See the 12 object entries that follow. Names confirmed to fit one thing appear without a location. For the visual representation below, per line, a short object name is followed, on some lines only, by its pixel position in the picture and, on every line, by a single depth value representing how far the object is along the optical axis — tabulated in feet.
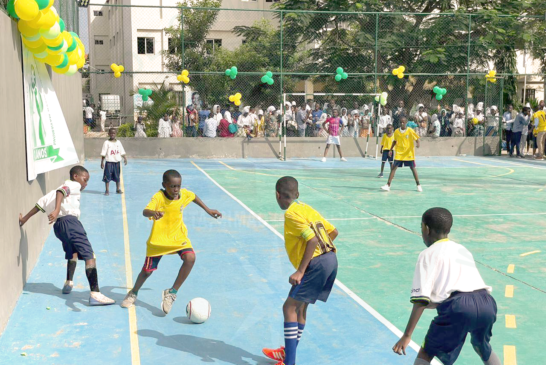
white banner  26.37
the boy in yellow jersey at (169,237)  21.16
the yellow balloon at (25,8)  23.13
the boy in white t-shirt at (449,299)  13.25
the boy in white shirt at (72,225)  22.29
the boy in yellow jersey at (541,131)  79.10
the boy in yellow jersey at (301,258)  16.49
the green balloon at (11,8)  23.50
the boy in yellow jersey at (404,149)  51.55
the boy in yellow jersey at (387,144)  58.66
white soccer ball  20.48
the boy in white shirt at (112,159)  48.03
